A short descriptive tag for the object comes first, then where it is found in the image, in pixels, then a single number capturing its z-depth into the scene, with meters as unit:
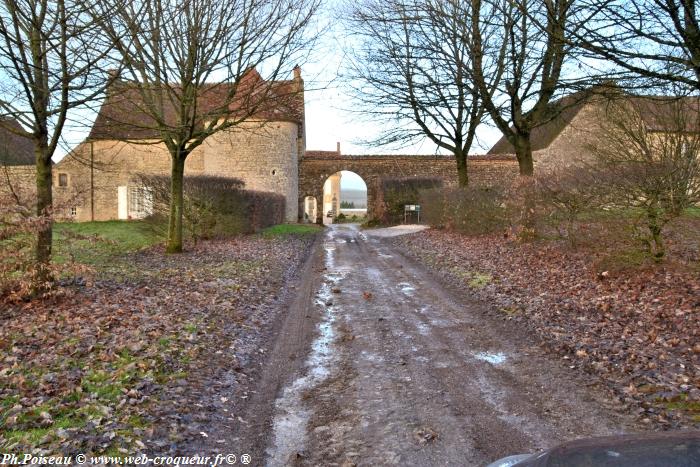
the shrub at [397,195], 30.67
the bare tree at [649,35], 6.10
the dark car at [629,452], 1.82
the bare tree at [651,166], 8.81
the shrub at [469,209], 18.25
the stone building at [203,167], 32.91
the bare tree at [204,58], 12.22
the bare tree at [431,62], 13.98
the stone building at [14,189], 7.87
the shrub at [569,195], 10.11
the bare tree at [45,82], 7.45
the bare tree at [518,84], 11.85
